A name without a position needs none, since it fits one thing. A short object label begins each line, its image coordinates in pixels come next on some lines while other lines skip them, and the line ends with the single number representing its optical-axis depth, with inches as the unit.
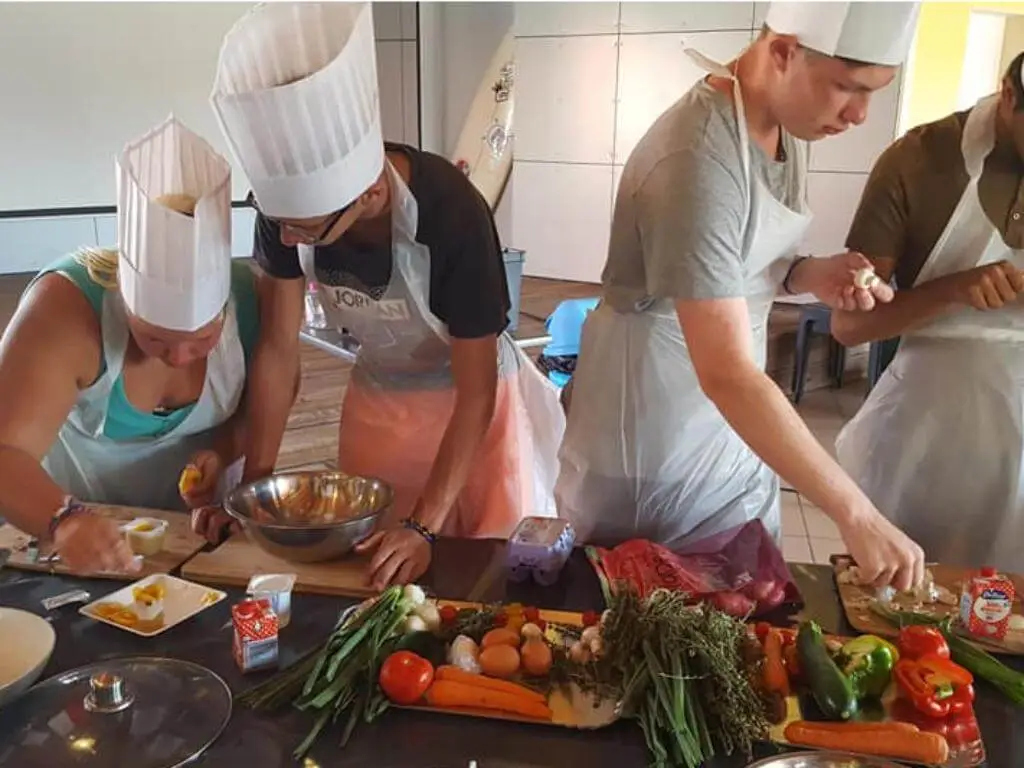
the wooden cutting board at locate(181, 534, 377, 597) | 51.8
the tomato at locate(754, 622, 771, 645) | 44.4
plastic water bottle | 171.8
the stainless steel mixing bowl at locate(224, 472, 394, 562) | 52.9
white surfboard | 238.5
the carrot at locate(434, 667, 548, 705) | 41.6
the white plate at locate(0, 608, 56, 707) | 41.6
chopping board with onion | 46.4
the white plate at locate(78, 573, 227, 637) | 48.9
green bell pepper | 41.8
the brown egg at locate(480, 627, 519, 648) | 44.1
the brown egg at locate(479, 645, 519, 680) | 42.9
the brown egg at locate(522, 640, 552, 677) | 42.9
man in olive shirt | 60.9
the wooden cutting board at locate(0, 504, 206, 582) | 54.5
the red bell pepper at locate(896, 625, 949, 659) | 43.6
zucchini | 40.2
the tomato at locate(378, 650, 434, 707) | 41.4
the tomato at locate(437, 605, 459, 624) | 46.6
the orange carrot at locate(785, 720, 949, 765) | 38.0
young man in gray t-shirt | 46.4
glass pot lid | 38.6
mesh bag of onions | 48.6
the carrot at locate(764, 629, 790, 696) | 41.6
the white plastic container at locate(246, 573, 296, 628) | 47.7
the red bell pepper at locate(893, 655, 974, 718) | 40.6
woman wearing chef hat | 52.8
